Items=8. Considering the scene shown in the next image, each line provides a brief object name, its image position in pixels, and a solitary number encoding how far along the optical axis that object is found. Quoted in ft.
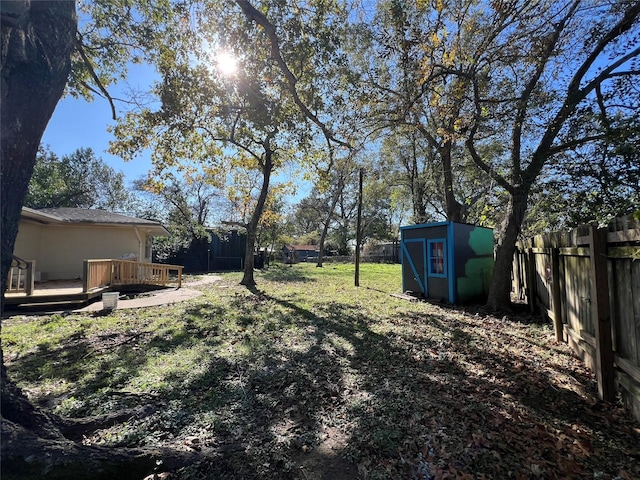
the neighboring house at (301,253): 103.06
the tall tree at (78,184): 75.77
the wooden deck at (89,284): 24.29
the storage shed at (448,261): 28.89
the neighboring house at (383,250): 120.88
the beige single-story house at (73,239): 35.04
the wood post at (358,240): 42.50
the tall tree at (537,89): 18.33
